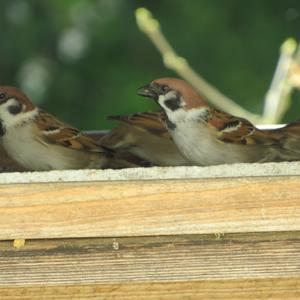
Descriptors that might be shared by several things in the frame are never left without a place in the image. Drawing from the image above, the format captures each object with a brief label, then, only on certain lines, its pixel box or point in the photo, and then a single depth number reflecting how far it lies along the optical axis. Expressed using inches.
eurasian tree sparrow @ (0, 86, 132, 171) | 342.0
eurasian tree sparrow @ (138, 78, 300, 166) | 331.6
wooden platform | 242.1
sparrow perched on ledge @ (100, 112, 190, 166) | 354.6
